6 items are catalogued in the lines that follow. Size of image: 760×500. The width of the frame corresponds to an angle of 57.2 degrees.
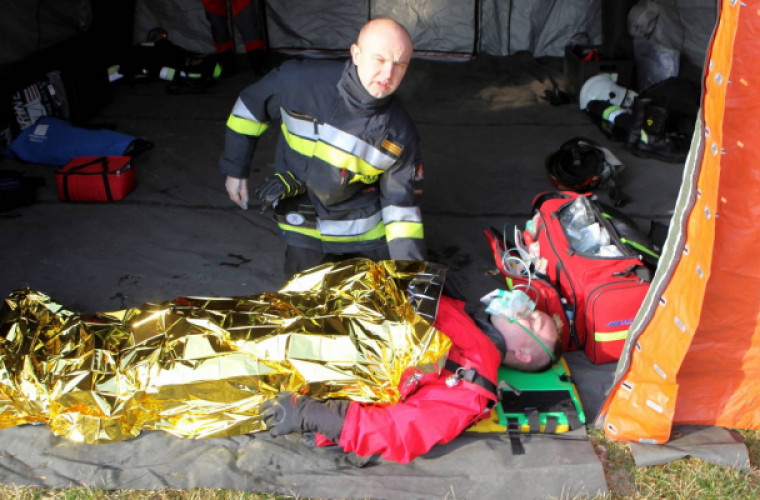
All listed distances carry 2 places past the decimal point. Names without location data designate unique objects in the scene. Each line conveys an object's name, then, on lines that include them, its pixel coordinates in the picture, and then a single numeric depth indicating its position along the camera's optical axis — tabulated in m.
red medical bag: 2.82
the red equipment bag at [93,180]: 4.00
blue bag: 4.43
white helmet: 5.25
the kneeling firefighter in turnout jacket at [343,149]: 2.66
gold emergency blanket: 2.34
